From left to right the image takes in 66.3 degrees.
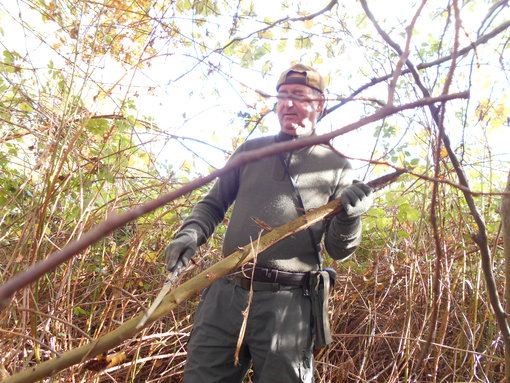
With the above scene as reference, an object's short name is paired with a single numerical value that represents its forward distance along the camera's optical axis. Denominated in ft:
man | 5.67
